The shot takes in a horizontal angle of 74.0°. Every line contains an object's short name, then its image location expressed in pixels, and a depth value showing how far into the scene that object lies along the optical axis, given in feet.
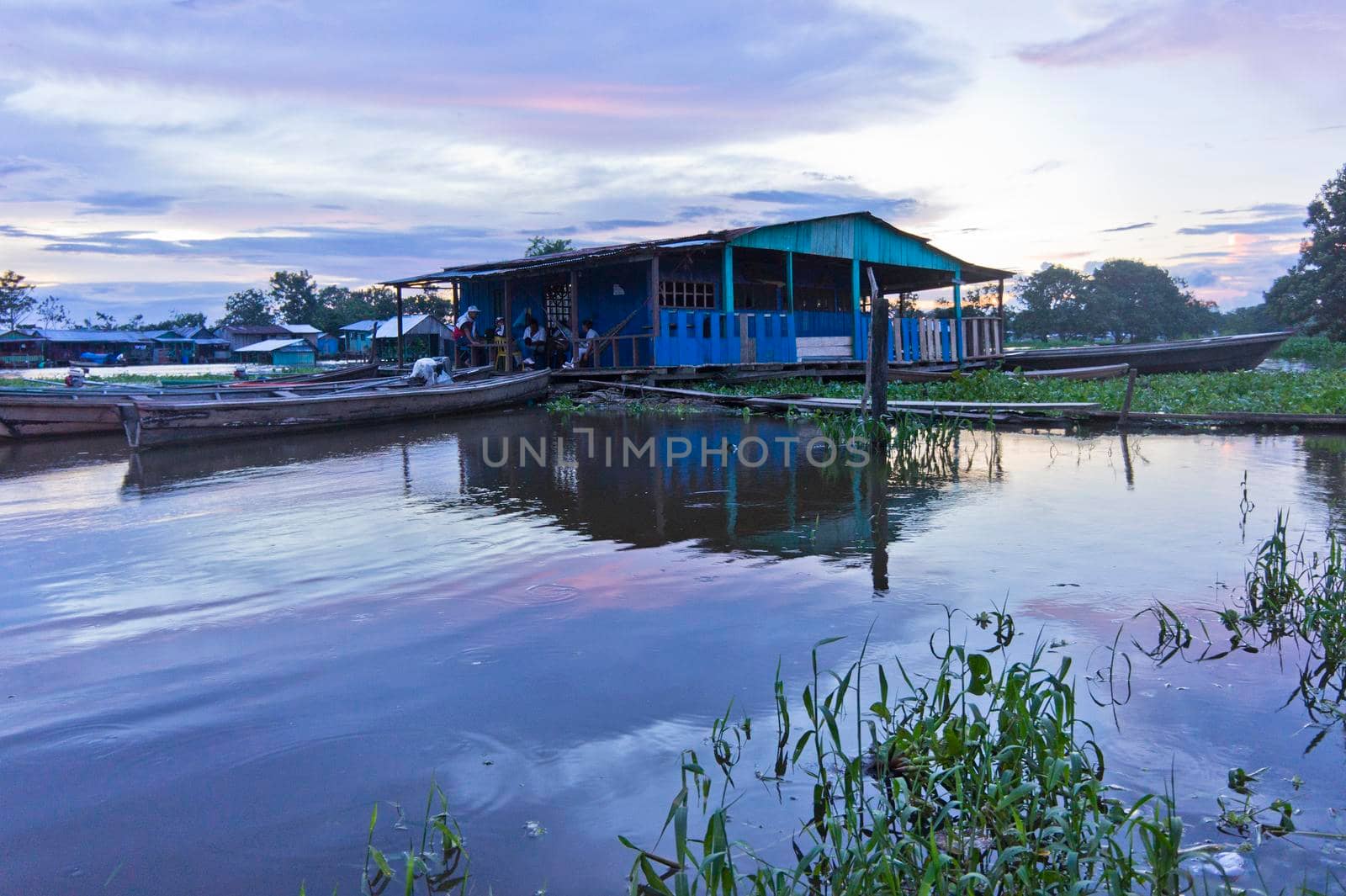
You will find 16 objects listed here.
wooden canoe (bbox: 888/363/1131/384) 58.29
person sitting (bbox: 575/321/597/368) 62.75
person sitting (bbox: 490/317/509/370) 69.71
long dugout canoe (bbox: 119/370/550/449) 40.47
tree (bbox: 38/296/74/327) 267.18
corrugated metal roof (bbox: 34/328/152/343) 199.31
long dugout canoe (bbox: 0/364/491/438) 46.16
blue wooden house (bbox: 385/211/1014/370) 59.62
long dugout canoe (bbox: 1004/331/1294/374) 86.28
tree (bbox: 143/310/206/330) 256.93
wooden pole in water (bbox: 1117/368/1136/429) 41.98
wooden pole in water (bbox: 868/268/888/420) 36.40
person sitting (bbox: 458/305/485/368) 70.28
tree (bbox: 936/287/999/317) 101.04
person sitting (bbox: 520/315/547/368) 67.92
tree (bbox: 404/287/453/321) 163.36
